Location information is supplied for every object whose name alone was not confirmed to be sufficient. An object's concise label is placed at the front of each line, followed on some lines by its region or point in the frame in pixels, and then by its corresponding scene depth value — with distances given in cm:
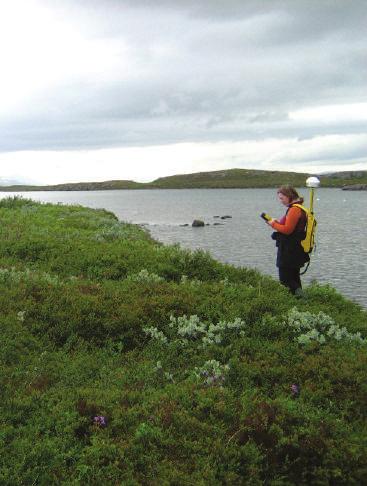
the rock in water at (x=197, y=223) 7021
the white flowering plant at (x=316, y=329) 1034
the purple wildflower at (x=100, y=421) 730
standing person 1345
